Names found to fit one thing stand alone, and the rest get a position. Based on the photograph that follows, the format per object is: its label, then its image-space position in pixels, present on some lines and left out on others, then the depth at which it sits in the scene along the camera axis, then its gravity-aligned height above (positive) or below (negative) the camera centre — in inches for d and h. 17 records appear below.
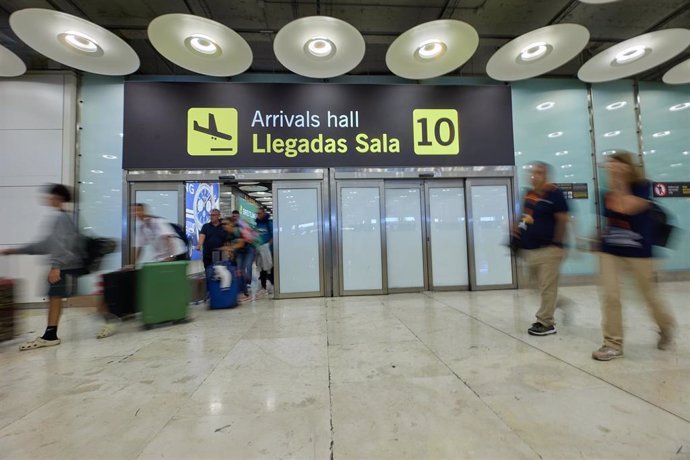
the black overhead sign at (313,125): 210.4 +83.7
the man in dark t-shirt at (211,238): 197.6 +5.0
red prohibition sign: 235.9 +34.8
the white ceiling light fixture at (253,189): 407.7 +78.4
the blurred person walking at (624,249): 92.0 -4.2
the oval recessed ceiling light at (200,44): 128.0 +93.5
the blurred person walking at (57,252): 119.5 -0.8
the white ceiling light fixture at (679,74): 183.6 +99.0
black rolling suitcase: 135.3 -19.7
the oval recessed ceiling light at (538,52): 140.4 +93.8
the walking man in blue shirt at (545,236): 115.7 +0.7
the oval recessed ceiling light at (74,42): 123.6 +93.9
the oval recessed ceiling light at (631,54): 156.6 +95.1
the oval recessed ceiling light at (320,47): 140.6 +93.1
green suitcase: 138.4 -21.1
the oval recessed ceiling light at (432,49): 133.4 +92.2
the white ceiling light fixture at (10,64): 157.4 +100.3
